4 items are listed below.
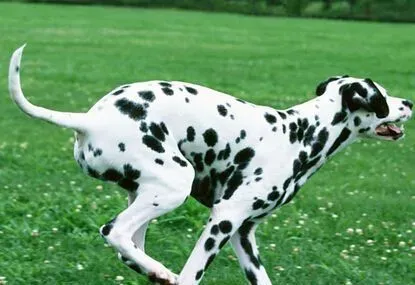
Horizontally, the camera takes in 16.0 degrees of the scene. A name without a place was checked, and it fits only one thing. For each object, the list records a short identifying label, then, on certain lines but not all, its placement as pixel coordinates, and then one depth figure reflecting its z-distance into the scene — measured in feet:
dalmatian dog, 24.87
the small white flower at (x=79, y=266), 31.96
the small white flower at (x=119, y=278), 30.93
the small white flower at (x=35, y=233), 35.53
